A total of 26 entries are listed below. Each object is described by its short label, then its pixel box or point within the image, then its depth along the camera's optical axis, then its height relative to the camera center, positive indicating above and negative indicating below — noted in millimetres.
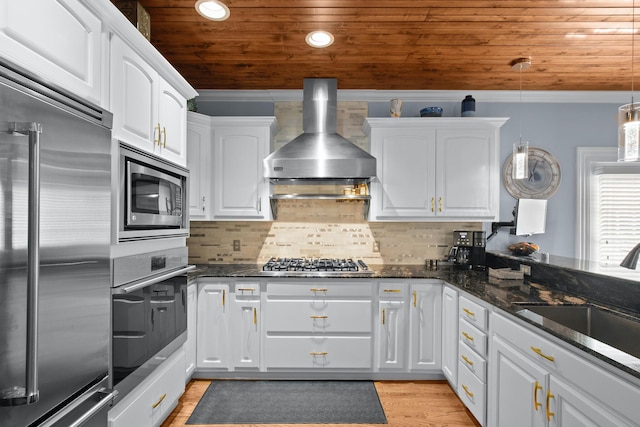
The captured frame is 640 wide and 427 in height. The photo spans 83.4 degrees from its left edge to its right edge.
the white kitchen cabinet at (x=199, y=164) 3119 +409
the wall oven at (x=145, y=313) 1507 -508
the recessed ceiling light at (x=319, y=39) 2410 +1192
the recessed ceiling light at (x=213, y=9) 2072 +1198
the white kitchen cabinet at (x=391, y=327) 2885 -921
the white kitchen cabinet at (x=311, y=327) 2871 -925
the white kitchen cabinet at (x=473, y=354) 2111 -892
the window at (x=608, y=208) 3510 +71
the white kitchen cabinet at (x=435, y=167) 3191 +411
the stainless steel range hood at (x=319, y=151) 2951 +513
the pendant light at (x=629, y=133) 1665 +389
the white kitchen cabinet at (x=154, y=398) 1587 -959
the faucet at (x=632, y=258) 1781 -215
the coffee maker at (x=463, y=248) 3238 -311
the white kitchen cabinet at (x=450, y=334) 2590 -911
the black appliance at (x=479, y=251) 3180 -330
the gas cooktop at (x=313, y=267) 2900 -473
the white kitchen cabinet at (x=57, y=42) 1016 +542
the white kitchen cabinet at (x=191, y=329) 2734 -934
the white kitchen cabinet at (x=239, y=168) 3197 +385
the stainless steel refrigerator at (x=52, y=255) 921 -138
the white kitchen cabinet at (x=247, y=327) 2877 -931
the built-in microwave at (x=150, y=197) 1553 +67
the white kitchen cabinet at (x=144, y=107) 1584 +539
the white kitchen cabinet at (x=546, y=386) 1181 -678
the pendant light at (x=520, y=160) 2363 +358
